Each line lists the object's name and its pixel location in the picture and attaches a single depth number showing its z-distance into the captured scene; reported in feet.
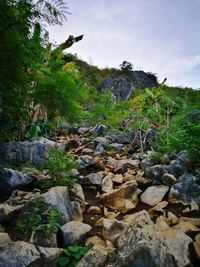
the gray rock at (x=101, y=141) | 14.17
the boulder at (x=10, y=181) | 7.75
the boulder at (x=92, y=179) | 9.13
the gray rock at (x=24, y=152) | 10.32
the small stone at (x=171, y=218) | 6.75
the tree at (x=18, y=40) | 4.65
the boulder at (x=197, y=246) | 5.39
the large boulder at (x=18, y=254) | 4.90
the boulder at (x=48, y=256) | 5.10
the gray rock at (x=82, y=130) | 17.90
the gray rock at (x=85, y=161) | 10.56
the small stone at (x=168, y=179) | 8.38
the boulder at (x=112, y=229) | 6.08
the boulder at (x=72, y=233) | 5.93
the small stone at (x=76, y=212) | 7.05
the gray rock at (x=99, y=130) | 16.94
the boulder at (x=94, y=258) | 5.19
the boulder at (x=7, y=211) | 6.19
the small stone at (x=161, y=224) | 6.40
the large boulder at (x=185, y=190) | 7.48
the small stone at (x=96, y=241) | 5.89
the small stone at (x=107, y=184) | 8.77
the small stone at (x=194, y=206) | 7.16
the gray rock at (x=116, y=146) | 13.97
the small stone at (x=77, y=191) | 7.99
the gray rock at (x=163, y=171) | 8.88
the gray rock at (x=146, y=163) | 9.93
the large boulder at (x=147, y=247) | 4.83
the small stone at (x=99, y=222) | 6.84
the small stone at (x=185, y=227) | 6.06
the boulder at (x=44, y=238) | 5.67
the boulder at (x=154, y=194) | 7.92
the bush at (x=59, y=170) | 7.97
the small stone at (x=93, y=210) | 7.56
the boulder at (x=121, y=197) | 7.93
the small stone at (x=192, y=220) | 6.48
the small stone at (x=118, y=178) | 9.20
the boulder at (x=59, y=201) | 6.59
